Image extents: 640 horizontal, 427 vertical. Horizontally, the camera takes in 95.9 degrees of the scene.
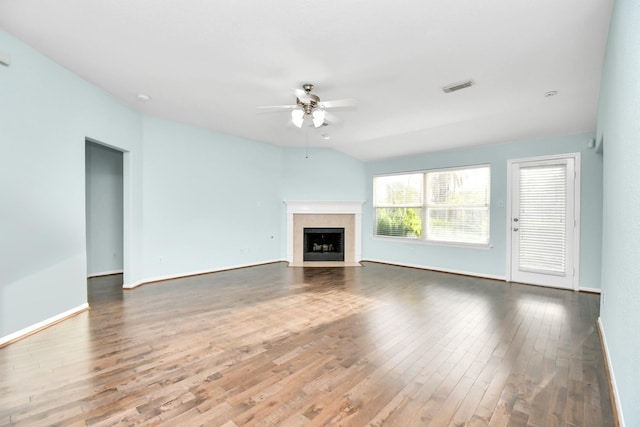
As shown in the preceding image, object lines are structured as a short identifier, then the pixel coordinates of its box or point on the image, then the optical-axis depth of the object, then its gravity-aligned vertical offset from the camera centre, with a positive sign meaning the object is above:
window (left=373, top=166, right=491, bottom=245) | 5.31 +0.10
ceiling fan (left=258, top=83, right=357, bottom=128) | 3.22 +1.20
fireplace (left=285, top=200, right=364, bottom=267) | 6.61 -0.34
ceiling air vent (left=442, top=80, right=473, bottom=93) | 3.21 +1.42
